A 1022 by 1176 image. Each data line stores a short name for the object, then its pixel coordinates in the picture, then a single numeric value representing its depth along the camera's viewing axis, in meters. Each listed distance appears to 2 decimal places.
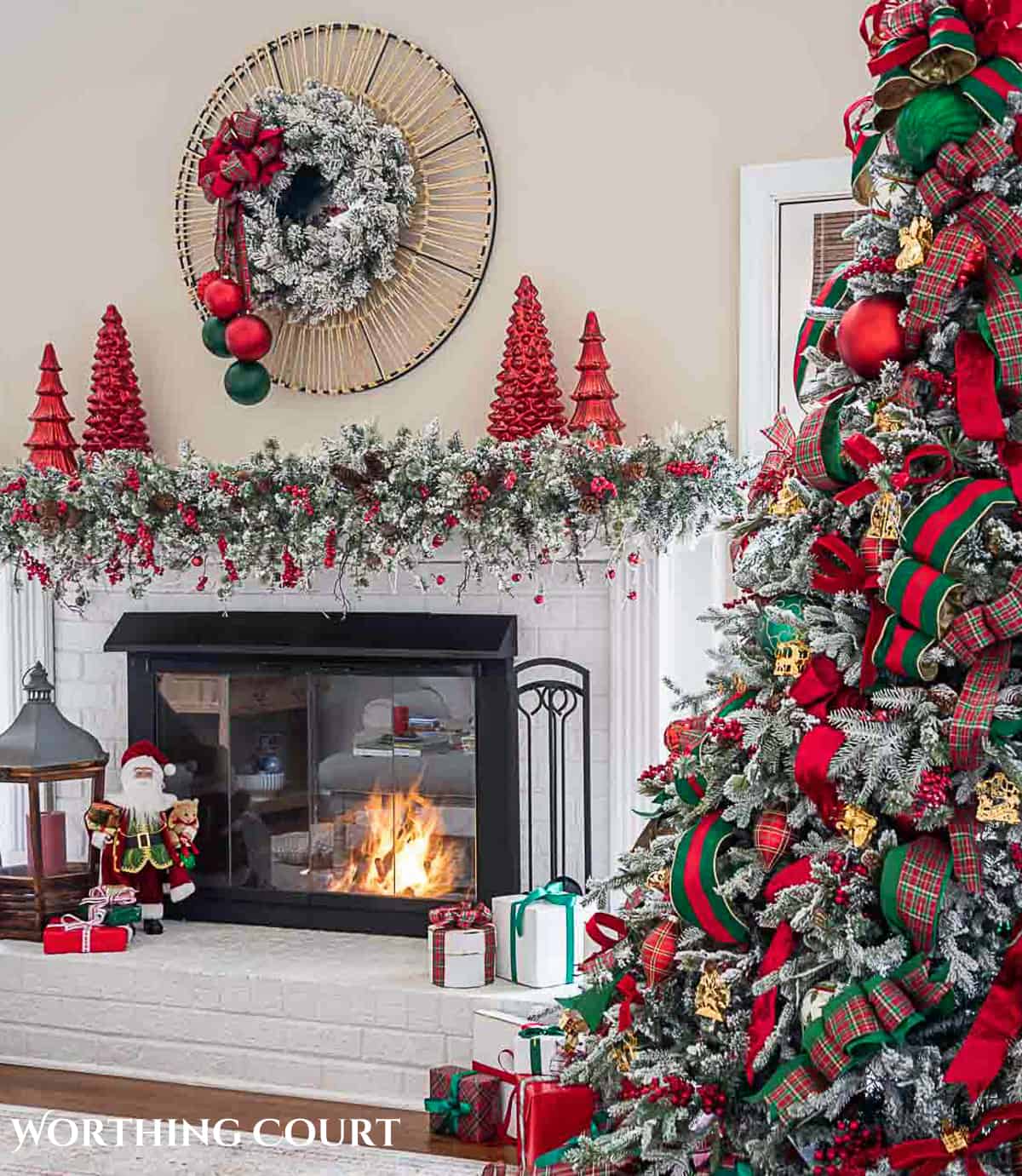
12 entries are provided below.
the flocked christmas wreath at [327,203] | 3.55
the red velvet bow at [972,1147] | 1.67
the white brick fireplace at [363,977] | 3.40
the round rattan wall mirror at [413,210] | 3.57
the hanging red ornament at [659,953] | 1.89
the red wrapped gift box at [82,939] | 3.65
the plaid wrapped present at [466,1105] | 3.09
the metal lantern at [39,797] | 3.69
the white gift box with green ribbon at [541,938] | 3.35
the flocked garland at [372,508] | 3.24
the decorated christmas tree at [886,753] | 1.69
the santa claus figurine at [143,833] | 3.75
